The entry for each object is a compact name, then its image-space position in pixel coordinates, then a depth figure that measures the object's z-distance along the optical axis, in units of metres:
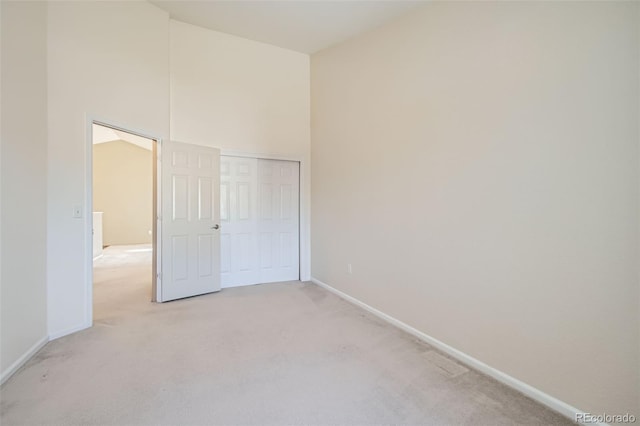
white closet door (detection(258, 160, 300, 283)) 4.41
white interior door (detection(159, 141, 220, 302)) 3.52
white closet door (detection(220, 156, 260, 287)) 4.15
